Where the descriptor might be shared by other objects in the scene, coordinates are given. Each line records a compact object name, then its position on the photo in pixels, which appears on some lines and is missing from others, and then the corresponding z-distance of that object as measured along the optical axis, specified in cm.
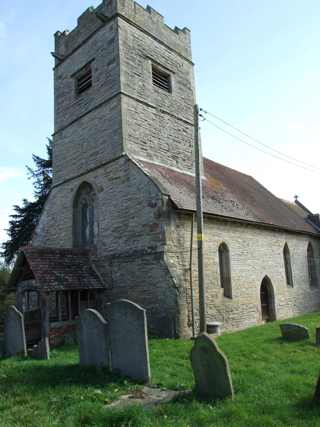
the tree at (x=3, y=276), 2119
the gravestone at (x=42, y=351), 883
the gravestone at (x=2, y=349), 1024
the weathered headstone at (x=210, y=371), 528
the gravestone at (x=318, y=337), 877
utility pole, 951
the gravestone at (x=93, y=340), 714
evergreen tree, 2866
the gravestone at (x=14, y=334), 941
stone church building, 1176
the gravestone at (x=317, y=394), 495
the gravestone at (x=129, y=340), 641
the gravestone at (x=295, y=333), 955
